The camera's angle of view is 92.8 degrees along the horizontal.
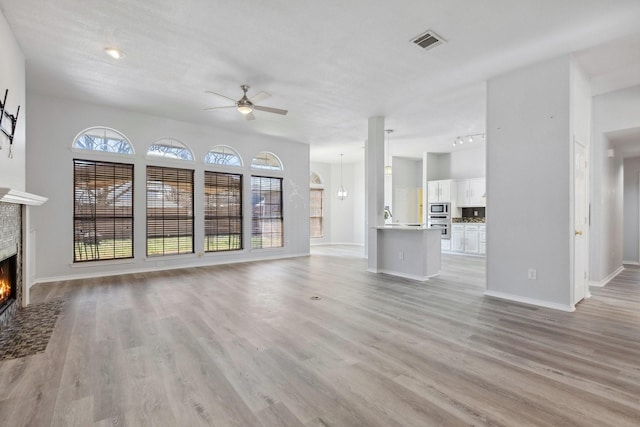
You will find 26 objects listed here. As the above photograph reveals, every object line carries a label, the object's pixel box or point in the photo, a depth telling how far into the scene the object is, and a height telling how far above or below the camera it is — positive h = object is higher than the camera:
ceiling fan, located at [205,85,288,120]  4.62 +1.67
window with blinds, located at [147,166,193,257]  6.49 +0.05
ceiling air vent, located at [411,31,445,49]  3.45 +2.01
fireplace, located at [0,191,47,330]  3.22 -0.45
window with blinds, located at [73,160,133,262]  5.75 +0.05
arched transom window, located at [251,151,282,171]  8.12 +1.41
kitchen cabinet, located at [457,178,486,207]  8.96 +0.61
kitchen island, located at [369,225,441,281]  5.66 -0.78
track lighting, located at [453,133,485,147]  7.76 +1.95
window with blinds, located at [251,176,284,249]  8.14 +0.03
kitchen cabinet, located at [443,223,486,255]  8.64 -0.77
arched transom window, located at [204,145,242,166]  7.31 +1.41
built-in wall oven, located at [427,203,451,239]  9.45 -0.15
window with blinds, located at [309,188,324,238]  11.97 -0.01
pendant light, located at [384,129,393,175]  7.44 +1.80
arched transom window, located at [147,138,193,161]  6.50 +1.41
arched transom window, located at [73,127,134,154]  5.77 +1.42
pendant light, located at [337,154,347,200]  11.30 +0.75
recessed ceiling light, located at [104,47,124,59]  3.74 +2.02
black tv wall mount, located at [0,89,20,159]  3.05 +1.03
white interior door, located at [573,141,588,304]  3.99 -0.16
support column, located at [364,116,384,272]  6.39 +0.60
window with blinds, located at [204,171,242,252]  7.29 +0.05
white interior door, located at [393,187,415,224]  10.53 +0.23
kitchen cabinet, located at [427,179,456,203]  9.46 +0.68
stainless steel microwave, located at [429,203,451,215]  9.47 +0.13
